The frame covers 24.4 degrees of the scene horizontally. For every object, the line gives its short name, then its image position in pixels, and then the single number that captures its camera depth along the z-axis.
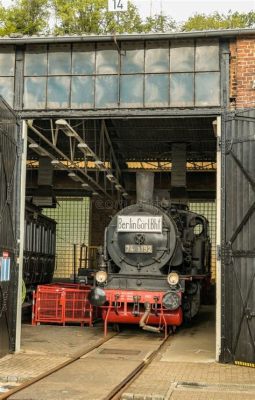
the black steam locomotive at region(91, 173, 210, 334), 12.76
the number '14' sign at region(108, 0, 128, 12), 10.94
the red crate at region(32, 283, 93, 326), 15.39
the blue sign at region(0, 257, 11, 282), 9.91
